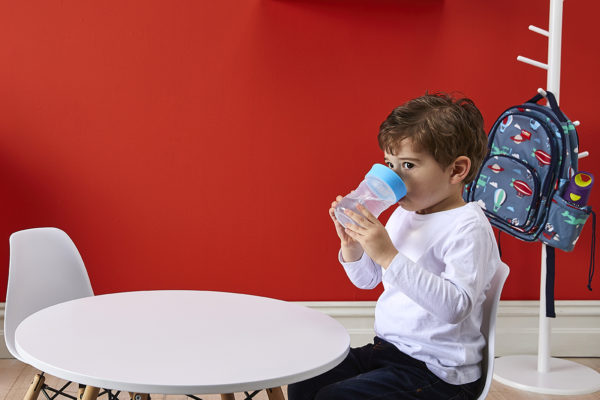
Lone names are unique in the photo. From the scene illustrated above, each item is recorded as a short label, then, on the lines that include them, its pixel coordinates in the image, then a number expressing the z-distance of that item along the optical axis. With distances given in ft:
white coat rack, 7.77
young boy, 4.12
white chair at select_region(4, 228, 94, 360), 5.54
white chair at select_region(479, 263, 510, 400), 4.35
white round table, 3.21
